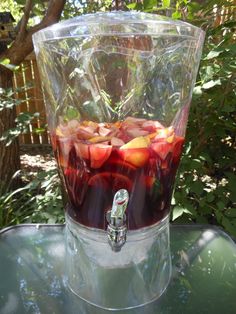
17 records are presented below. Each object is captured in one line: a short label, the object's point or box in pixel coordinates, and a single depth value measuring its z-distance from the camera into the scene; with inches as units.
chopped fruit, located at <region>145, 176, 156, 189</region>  22.3
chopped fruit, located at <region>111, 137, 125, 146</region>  21.1
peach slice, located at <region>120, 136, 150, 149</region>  20.9
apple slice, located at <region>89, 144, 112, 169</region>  20.8
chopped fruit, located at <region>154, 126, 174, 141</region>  22.1
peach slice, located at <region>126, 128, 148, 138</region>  21.9
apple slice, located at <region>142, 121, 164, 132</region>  22.8
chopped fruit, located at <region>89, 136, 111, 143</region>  21.3
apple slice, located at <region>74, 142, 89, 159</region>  21.4
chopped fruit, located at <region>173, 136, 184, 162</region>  23.7
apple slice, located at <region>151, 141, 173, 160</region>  21.7
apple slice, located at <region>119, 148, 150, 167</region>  20.9
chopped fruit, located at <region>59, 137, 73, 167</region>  22.5
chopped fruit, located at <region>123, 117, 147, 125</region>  23.9
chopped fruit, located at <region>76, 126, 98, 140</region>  22.0
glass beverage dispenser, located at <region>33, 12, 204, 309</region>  21.5
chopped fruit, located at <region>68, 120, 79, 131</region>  23.1
